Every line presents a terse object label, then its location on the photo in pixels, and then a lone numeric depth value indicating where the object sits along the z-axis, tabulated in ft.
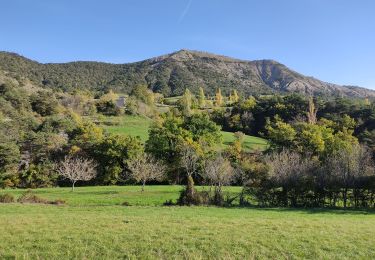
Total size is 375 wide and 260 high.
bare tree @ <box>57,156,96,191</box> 140.01
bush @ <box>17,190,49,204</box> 92.35
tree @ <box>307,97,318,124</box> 275.96
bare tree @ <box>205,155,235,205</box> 94.03
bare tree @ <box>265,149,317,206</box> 101.96
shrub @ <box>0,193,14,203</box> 91.48
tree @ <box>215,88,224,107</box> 423.43
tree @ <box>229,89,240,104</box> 460.92
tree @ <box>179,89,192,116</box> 308.93
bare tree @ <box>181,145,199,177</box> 146.43
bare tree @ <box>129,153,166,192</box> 134.81
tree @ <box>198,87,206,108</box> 405.39
